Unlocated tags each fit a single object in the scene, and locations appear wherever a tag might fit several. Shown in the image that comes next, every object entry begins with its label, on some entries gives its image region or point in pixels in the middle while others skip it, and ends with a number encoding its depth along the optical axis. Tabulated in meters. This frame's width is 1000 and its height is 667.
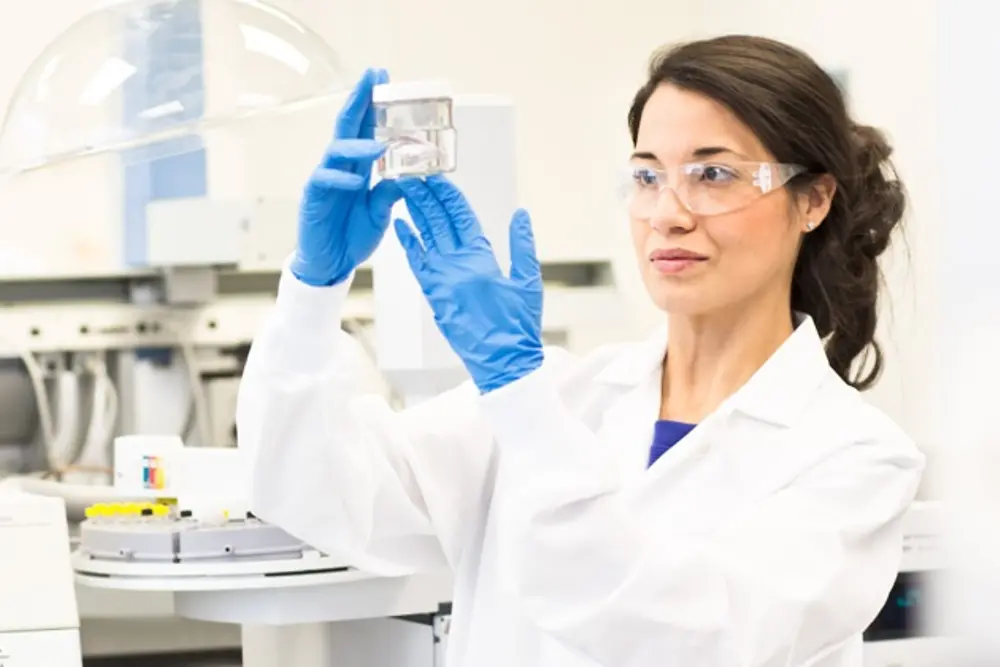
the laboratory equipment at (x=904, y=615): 3.00
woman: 2.01
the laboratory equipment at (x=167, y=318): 2.97
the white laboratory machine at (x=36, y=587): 2.80
